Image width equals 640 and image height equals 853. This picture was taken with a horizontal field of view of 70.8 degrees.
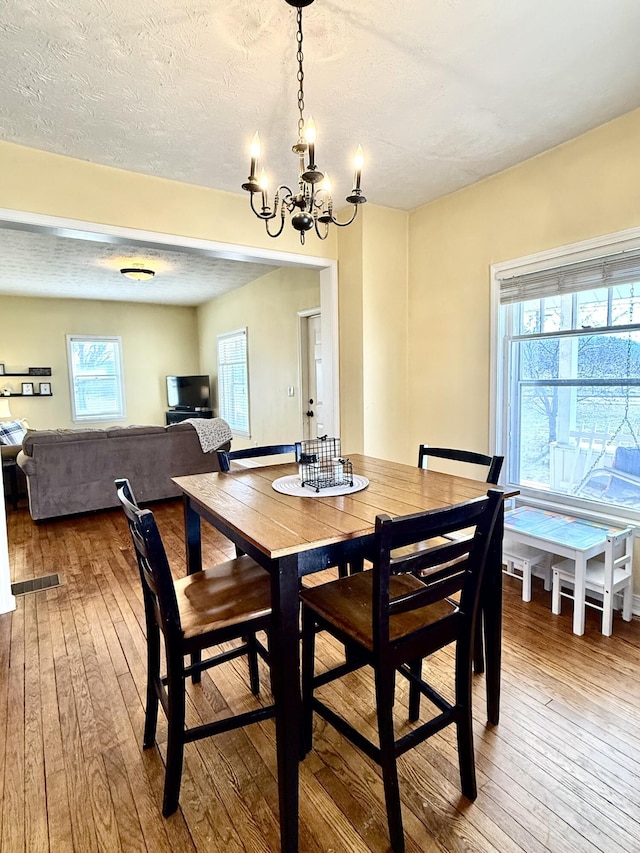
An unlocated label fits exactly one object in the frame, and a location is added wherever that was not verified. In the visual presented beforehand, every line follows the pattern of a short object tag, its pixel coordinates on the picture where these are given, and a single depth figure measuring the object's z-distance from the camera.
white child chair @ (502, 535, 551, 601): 2.65
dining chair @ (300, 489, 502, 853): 1.19
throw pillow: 5.58
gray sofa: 4.24
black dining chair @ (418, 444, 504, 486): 1.90
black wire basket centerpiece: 1.89
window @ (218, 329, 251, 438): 6.94
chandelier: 1.58
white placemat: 1.76
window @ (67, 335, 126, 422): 7.52
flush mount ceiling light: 5.16
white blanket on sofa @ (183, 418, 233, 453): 5.07
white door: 5.36
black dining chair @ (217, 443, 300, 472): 2.24
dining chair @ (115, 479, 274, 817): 1.34
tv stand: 7.93
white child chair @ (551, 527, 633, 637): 2.32
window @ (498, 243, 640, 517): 2.54
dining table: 1.23
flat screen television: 7.96
